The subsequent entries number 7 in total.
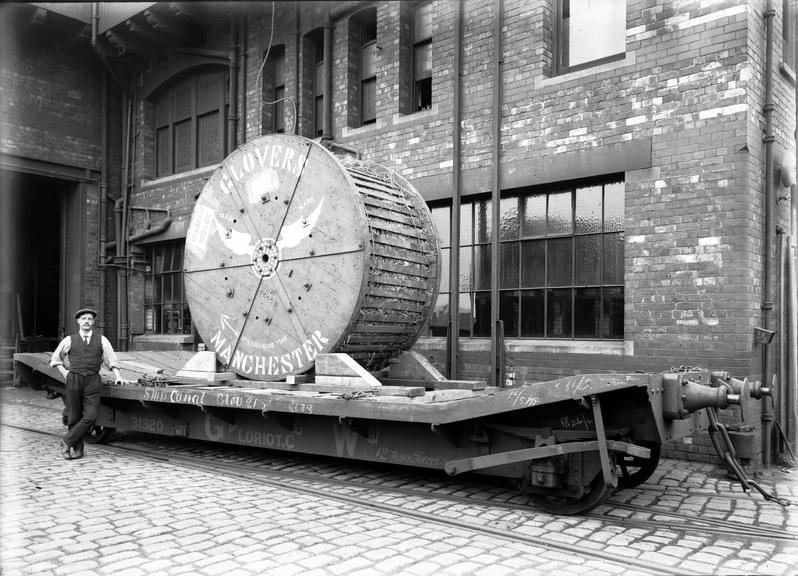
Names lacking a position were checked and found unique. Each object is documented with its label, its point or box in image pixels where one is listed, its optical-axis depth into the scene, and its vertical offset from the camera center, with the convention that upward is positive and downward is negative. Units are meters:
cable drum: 6.59 +0.35
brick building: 7.13 +1.81
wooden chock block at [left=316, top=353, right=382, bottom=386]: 6.34 -0.69
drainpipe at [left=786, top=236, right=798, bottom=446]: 7.64 -0.87
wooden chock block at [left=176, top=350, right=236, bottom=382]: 7.46 -0.80
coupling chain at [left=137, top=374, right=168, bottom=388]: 7.45 -0.92
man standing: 7.53 -0.83
